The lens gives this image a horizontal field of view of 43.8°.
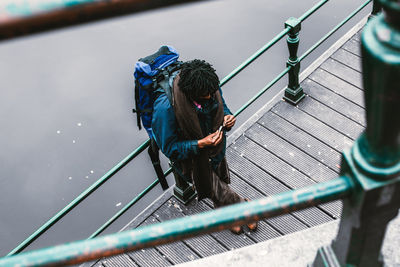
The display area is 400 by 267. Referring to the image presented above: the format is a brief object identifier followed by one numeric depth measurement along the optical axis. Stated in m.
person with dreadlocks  3.13
